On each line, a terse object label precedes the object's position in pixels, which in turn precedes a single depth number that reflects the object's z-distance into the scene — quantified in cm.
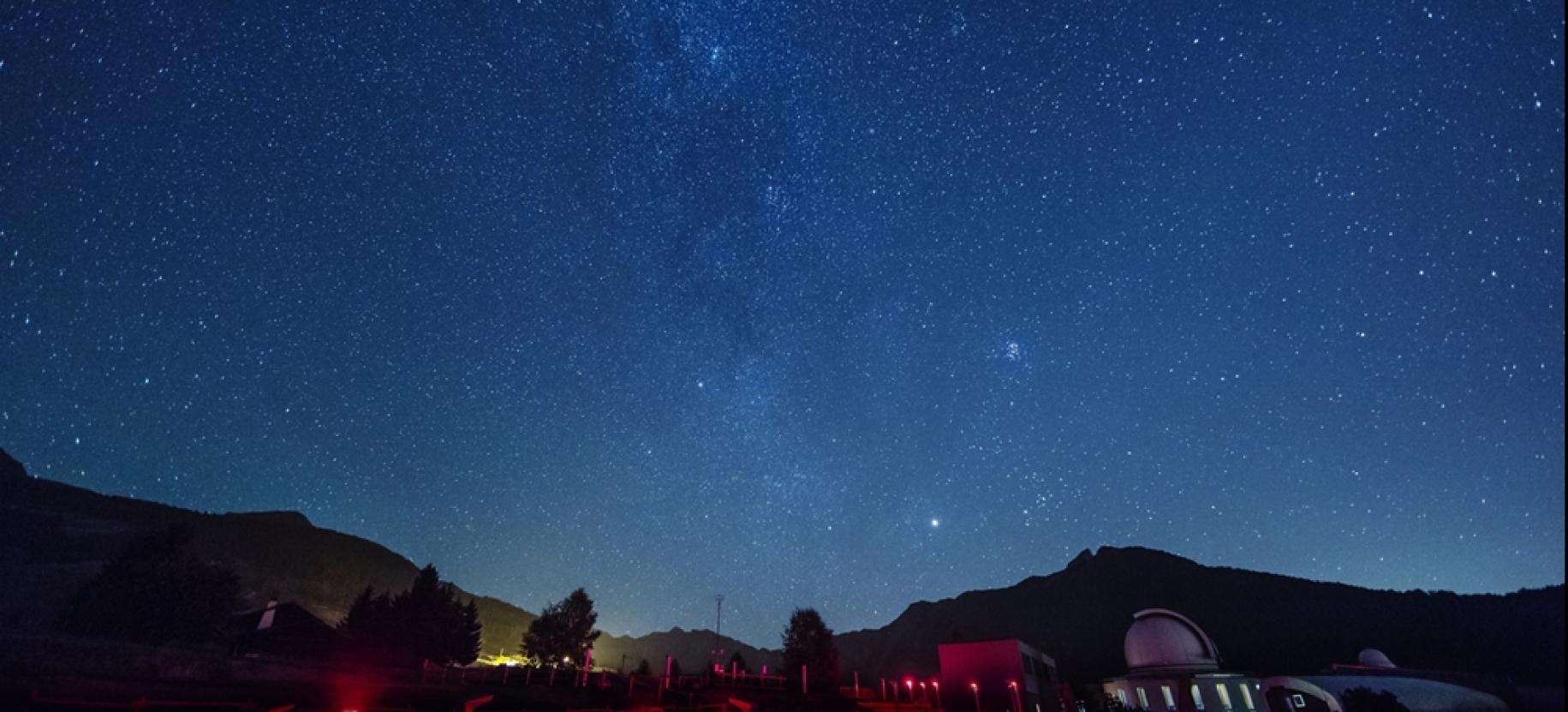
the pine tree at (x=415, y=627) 5241
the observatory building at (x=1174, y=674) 4569
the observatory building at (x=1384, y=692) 3628
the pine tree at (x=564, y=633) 7644
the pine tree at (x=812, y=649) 7581
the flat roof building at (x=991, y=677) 4400
